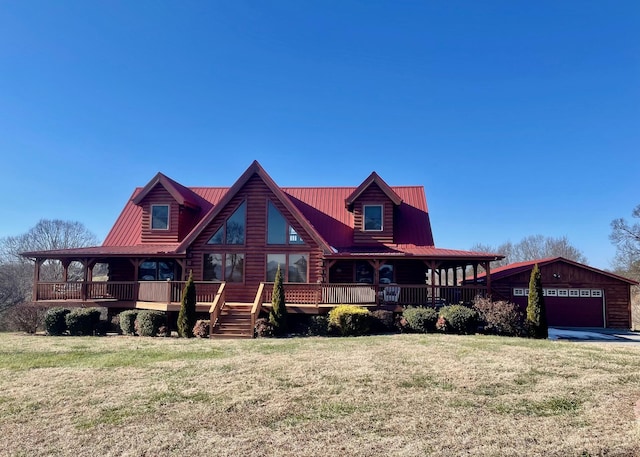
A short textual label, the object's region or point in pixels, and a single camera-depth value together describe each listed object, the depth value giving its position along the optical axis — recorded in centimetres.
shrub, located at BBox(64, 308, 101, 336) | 1658
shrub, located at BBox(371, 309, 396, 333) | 1627
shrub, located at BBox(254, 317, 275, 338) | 1552
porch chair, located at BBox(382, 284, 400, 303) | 1862
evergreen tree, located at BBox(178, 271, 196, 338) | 1575
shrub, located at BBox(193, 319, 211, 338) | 1564
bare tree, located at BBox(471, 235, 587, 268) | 6581
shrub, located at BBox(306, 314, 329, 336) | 1596
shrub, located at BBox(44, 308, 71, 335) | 1666
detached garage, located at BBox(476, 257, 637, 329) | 2203
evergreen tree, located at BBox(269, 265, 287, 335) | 1592
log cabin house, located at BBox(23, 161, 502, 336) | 1753
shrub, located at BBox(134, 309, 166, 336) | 1602
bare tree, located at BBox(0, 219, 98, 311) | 4288
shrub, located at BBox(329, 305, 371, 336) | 1542
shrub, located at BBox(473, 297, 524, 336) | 1550
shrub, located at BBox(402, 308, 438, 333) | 1577
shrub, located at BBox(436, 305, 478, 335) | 1541
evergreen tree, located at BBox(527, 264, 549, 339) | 1556
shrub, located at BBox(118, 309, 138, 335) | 1648
